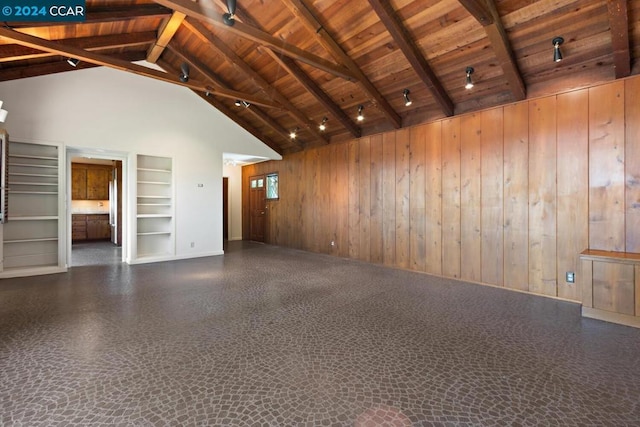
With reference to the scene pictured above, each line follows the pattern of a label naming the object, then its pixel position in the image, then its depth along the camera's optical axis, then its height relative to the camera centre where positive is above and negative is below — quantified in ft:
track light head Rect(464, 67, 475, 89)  13.15 +5.84
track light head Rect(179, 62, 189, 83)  17.16 +7.93
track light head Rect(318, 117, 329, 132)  20.57 +6.21
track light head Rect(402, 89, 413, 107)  15.85 +6.17
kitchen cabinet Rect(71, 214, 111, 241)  30.19 -1.28
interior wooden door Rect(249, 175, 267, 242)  31.30 +0.67
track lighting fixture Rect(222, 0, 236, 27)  10.56 +7.14
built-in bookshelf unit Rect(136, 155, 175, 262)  21.71 +0.44
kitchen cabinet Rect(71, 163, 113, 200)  30.07 +3.36
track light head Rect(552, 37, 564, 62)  10.89 +5.93
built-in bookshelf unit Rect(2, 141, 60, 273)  16.96 +0.32
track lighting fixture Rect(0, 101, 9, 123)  13.70 +4.55
